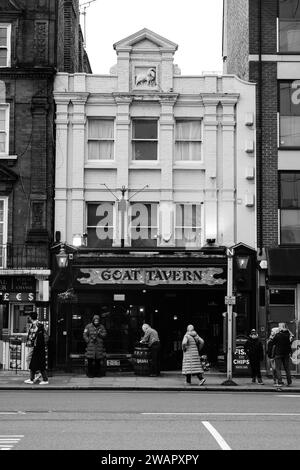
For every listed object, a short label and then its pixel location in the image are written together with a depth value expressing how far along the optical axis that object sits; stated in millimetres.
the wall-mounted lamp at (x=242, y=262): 25516
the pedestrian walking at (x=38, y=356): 21828
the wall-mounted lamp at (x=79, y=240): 25875
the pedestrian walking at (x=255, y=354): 22547
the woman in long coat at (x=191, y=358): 21812
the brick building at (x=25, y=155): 25734
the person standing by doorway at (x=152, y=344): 24047
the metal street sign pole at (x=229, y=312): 21750
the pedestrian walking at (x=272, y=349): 21656
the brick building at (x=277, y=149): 25578
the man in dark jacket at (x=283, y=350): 21631
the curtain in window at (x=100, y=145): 26750
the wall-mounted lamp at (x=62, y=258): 25203
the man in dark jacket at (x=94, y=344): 23578
